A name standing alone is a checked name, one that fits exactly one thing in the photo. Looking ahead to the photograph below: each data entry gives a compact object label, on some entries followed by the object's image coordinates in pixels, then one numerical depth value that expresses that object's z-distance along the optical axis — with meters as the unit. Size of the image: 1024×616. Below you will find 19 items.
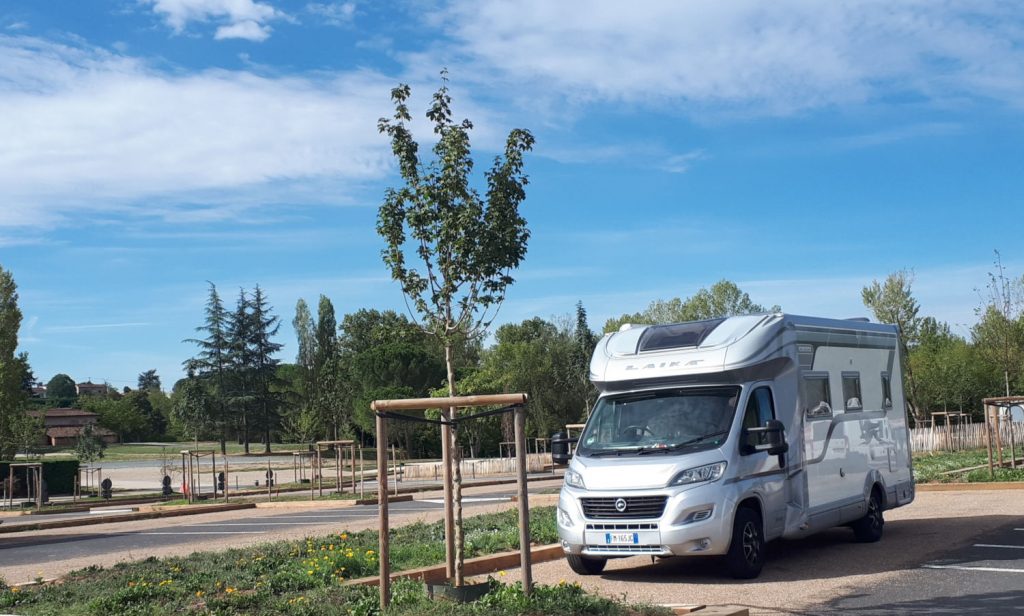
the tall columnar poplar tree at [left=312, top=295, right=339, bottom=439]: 82.62
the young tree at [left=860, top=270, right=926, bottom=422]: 53.67
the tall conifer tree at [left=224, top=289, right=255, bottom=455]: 88.81
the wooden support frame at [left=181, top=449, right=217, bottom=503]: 34.03
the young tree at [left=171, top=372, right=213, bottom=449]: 86.44
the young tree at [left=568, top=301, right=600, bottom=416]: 65.81
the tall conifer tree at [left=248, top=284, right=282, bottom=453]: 89.69
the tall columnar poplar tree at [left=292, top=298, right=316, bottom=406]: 97.62
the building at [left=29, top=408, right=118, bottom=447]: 102.88
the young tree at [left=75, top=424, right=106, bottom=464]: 46.41
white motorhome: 10.06
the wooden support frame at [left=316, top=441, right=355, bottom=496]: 32.25
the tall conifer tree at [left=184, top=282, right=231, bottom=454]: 88.62
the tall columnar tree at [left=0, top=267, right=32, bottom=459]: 51.03
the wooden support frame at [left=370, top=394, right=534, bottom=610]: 7.40
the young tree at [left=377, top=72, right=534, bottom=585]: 9.98
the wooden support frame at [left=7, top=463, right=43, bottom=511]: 33.62
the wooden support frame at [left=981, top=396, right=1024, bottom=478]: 21.31
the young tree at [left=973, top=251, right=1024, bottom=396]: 46.12
